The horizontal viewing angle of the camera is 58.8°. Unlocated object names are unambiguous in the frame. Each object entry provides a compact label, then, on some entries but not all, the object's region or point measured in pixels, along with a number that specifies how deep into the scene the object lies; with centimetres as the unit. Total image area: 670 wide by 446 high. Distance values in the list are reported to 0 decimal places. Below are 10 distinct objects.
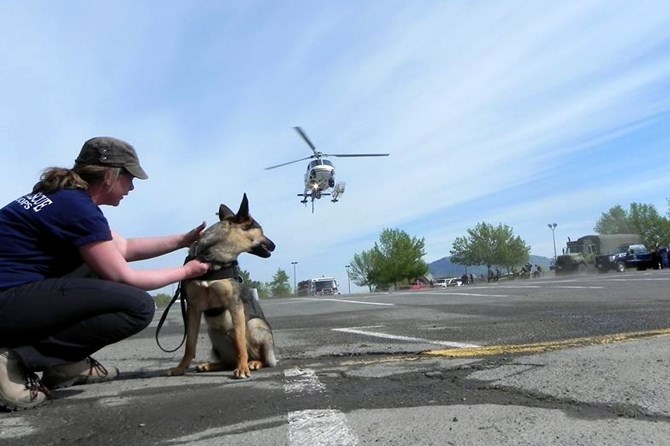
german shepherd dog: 436
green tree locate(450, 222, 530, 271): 9988
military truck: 4866
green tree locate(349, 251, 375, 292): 9874
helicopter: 3950
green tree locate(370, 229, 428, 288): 8706
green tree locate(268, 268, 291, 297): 9454
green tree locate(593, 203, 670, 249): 8438
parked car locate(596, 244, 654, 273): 4228
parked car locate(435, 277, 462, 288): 8388
